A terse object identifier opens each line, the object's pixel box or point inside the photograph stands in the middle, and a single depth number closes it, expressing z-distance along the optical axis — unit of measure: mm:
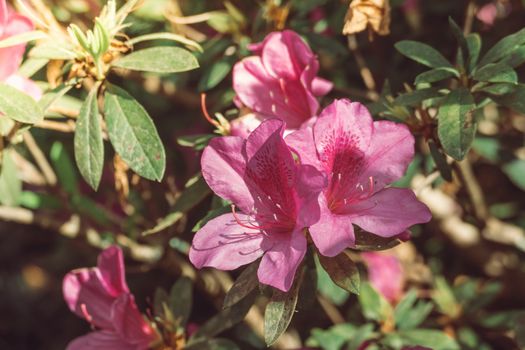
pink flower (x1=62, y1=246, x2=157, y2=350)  549
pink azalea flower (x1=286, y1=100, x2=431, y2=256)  487
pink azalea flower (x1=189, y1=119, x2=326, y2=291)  487
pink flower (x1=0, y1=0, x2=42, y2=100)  537
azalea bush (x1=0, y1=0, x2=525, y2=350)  502
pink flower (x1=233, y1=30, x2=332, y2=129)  534
